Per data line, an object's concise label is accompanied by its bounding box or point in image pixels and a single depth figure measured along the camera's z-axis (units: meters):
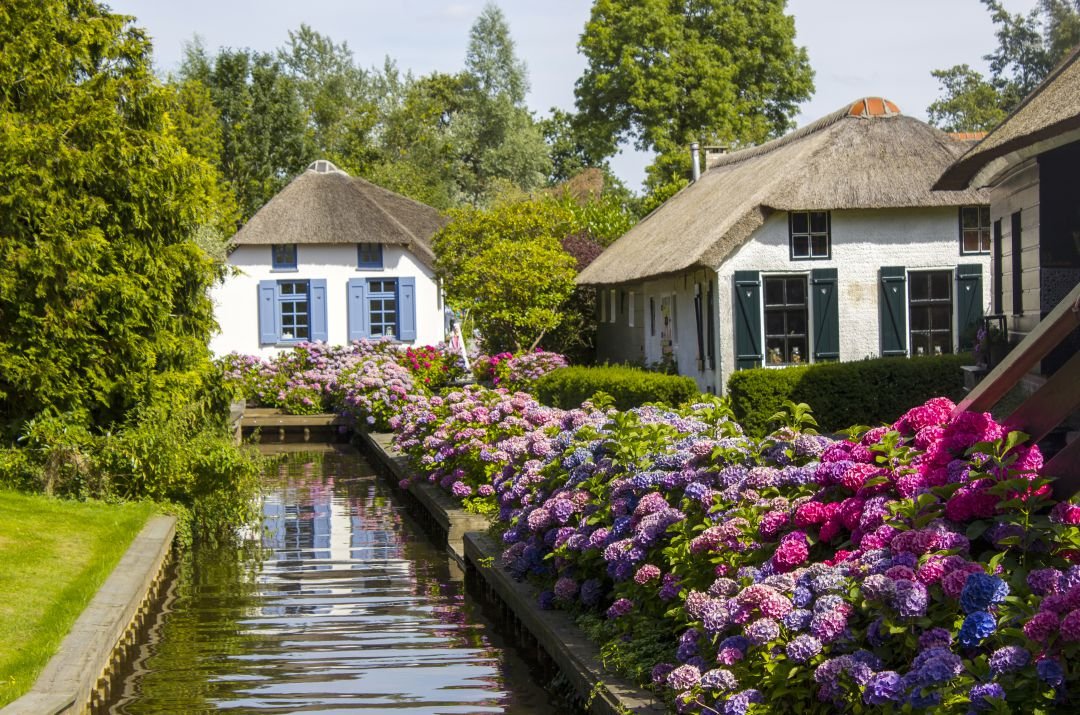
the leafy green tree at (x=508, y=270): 32.78
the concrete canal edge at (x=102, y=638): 7.59
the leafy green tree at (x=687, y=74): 50.59
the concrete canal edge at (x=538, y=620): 7.07
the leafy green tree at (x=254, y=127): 54.47
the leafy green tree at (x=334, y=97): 63.91
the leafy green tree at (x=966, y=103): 64.00
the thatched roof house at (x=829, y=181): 24.02
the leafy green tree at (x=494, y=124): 63.47
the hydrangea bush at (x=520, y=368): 30.98
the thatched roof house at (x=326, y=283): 40.06
